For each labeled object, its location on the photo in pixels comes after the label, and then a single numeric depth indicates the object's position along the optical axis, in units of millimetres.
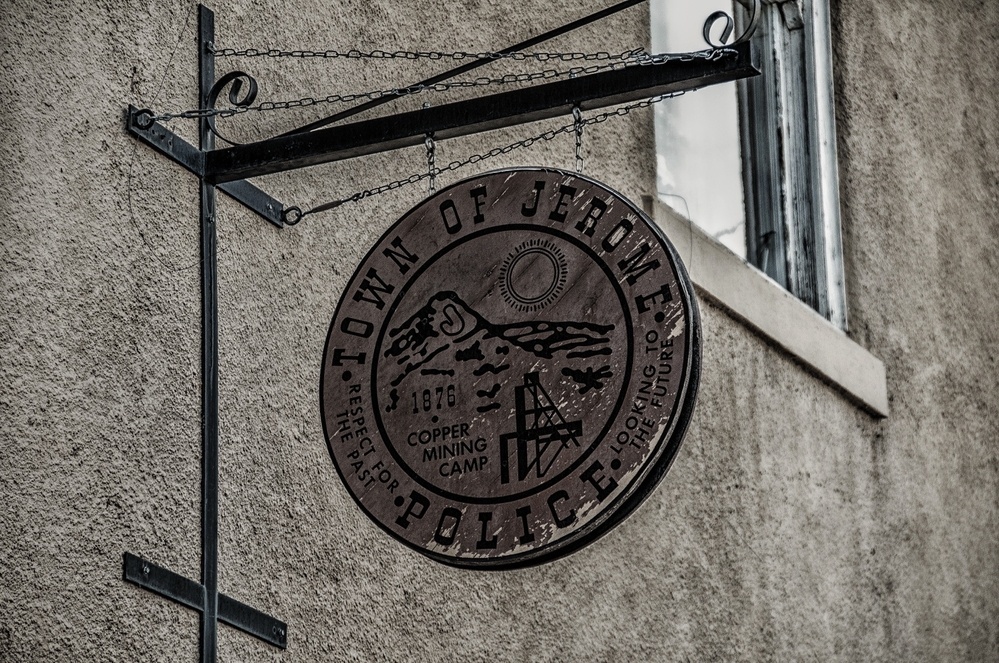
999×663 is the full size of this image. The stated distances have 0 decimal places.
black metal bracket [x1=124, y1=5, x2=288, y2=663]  7586
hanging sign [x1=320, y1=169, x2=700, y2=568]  6281
